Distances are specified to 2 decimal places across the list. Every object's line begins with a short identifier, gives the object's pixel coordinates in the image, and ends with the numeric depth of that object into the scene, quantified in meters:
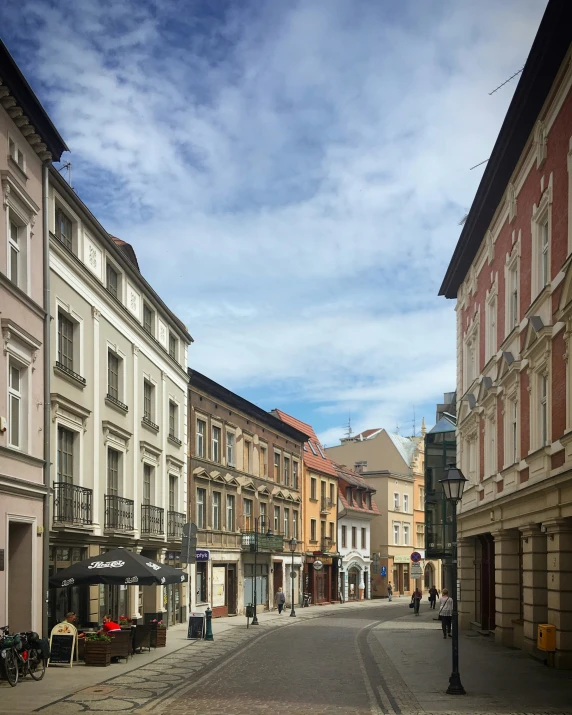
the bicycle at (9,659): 17.19
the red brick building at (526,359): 19.28
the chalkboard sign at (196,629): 29.64
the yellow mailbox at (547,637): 20.20
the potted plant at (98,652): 21.64
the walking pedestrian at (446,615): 30.06
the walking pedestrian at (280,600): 47.59
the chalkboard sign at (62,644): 20.89
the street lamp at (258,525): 44.52
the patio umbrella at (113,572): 21.97
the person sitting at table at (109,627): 22.70
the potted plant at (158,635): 25.95
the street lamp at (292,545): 50.63
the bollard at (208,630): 29.41
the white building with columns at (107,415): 23.50
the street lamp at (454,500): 16.89
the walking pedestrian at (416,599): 46.94
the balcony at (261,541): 46.62
